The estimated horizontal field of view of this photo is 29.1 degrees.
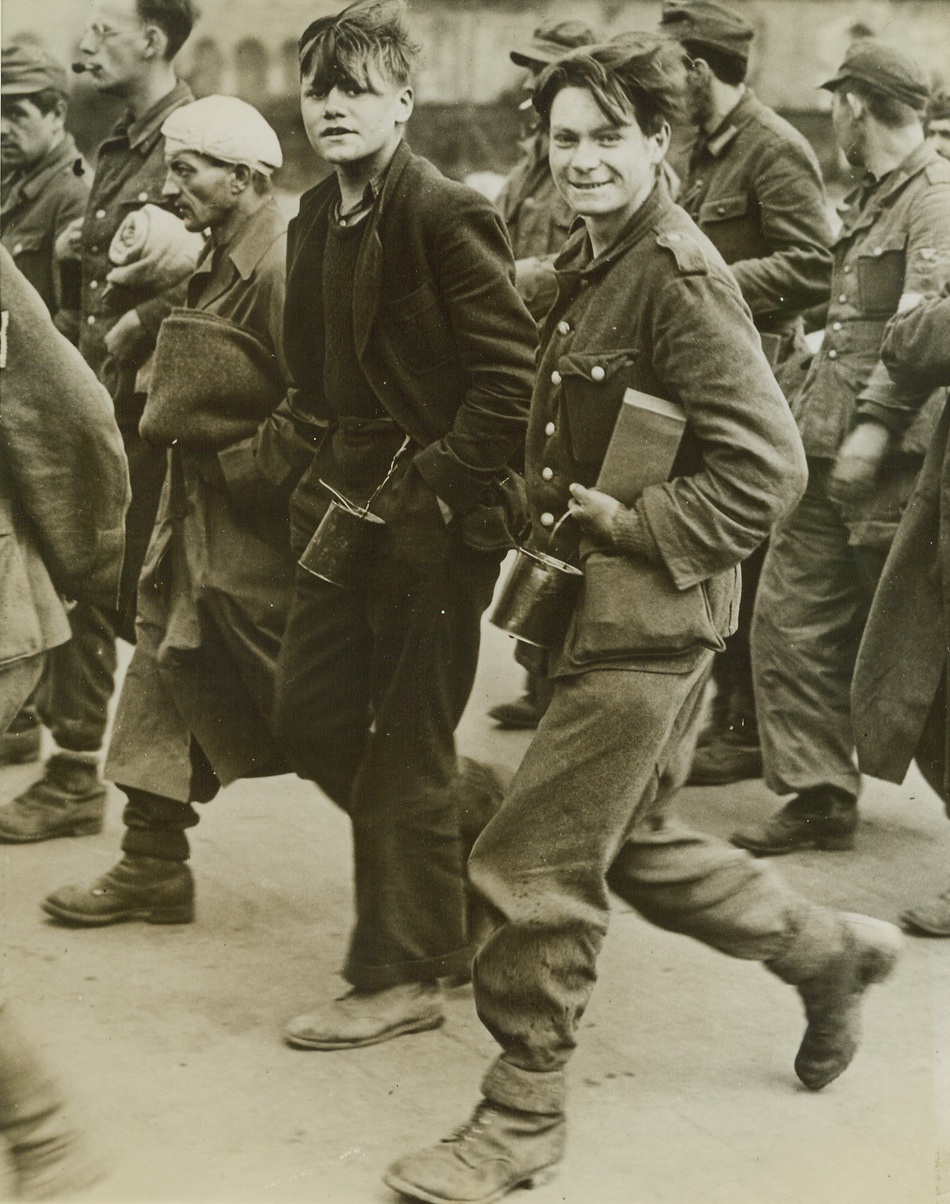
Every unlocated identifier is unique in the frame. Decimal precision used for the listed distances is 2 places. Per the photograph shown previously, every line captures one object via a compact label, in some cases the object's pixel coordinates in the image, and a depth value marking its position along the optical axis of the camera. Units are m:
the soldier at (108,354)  4.11
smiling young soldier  3.43
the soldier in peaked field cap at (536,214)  3.82
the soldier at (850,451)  4.16
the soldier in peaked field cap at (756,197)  4.08
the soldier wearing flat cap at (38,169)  4.12
